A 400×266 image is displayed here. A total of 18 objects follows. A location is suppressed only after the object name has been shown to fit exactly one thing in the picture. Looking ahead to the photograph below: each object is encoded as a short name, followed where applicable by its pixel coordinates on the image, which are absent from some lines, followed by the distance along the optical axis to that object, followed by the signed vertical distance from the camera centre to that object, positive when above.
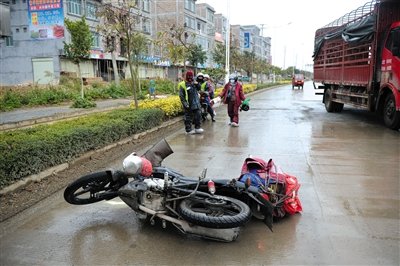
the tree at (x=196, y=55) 20.32 +1.32
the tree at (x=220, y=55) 31.22 +1.64
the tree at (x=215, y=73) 22.69 +0.05
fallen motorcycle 3.45 -1.24
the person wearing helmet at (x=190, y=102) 9.53 -0.73
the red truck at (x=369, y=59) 9.76 +0.48
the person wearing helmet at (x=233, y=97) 10.85 -0.67
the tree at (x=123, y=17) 9.56 +1.52
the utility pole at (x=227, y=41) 23.73 +2.25
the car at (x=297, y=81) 41.55 -0.76
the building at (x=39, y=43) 30.23 +2.68
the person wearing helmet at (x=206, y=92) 11.09 -0.55
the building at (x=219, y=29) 66.71 +8.87
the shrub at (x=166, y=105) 10.87 -0.93
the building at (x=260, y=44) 96.75 +8.99
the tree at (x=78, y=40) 18.64 +1.76
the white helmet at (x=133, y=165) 3.75 -0.93
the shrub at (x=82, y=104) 17.08 -1.37
